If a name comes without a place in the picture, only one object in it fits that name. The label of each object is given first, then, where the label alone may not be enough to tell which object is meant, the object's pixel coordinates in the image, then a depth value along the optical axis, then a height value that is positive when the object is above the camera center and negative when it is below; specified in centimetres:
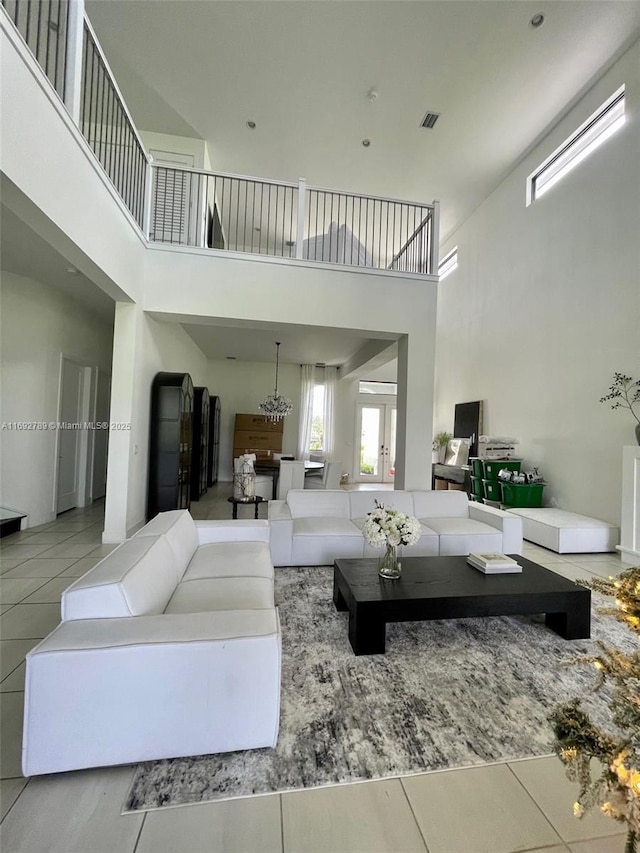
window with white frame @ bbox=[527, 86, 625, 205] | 466 +410
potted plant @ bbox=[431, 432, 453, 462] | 810 -17
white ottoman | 410 -105
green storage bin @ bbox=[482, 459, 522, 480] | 575 -42
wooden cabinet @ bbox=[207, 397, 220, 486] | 775 -28
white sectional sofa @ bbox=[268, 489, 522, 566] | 342 -88
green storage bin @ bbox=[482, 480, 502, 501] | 571 -81
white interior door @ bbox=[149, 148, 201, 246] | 529 +321
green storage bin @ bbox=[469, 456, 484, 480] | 619 -51
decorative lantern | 410 -55
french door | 977 -22
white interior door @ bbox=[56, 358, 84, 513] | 512 -21
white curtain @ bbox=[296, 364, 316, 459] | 909 +58
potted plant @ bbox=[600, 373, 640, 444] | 417 +57
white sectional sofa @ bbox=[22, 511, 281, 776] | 129 -91
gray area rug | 138 -127
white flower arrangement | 236 -61
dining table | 615 -60
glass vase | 243 -86
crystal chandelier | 736 +49
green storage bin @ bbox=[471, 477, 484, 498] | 621 -84
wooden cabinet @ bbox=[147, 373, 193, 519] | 477 -20
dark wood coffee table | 212 -95
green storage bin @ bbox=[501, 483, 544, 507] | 523 -77
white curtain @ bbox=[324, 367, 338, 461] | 927 +56
